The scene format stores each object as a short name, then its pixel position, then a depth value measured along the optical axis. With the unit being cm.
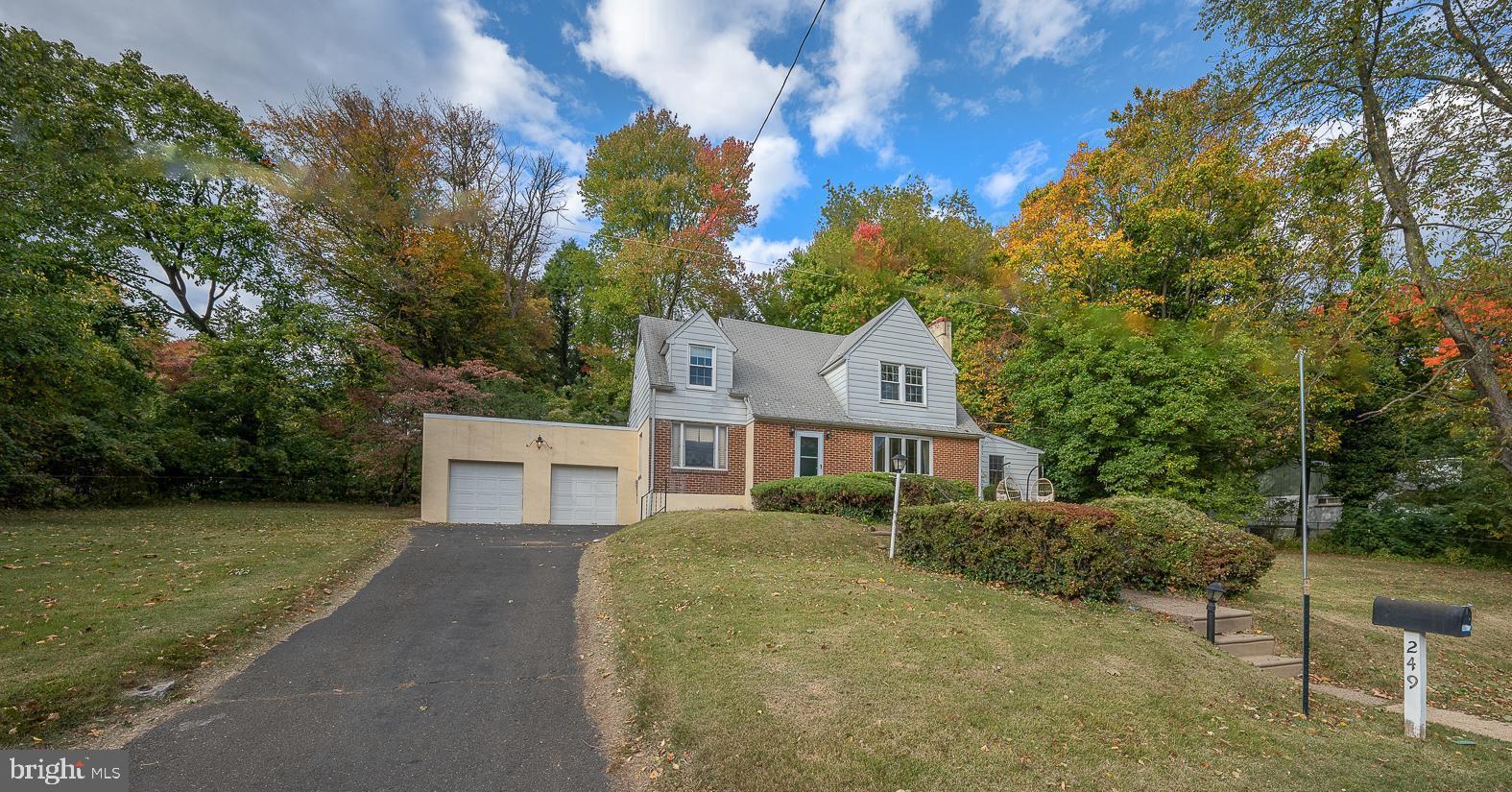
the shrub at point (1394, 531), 1892
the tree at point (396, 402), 2047
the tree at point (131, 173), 1611
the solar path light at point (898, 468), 1134
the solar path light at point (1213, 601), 720
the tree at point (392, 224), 2434
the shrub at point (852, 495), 1542
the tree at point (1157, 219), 1905
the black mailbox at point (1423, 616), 479
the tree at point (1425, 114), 973
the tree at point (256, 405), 1969
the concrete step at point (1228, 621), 781
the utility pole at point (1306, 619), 551
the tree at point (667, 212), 2936
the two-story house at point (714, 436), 1770
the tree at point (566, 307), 3347
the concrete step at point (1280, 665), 724
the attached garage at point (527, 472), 1744
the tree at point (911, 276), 2488
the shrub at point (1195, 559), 925
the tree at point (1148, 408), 1834
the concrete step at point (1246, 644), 750
